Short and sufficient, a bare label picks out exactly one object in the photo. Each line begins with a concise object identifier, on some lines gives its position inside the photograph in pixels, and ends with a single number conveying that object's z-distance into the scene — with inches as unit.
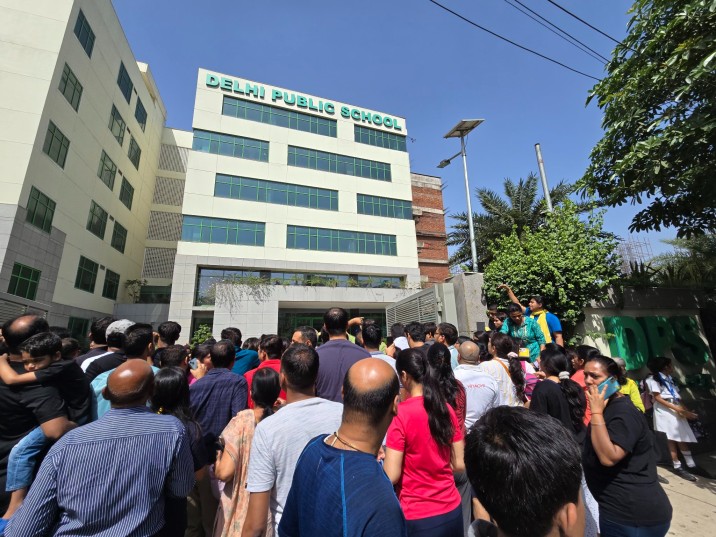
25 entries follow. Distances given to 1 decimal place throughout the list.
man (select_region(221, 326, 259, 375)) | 173.9
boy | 83.7
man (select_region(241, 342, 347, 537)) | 65.2
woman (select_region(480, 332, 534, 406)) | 134.3
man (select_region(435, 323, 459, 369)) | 171.5
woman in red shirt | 77.5
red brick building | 1243.5
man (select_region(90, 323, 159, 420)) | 107.2
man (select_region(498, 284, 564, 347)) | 208.1
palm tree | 718.5
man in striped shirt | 58.3
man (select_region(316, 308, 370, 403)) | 113.3
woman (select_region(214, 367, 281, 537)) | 79.7
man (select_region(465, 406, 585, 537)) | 38.0
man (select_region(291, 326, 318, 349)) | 142.4
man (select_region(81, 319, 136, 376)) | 119.3
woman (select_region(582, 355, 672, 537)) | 79.4
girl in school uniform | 197.6
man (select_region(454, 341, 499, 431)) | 111.7
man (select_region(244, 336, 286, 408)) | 157.1
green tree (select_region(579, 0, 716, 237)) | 183.5
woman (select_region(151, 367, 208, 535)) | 84.1
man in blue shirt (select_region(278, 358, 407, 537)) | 40.5
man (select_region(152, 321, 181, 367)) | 168.4
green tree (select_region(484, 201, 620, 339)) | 265.4
